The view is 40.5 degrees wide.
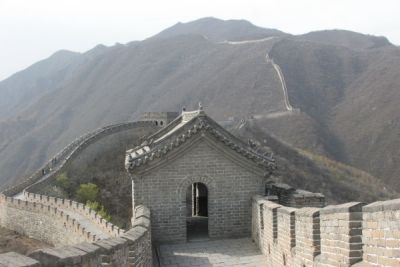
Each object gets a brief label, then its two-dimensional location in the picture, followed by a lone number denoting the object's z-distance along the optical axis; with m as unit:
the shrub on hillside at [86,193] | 40.09
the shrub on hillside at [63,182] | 41.50
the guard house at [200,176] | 14.84
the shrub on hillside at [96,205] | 35.66
